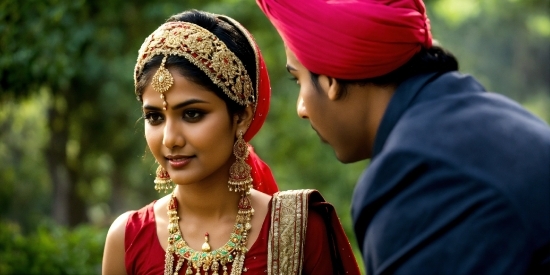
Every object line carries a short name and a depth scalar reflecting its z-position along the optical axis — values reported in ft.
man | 6.98
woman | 10.14
